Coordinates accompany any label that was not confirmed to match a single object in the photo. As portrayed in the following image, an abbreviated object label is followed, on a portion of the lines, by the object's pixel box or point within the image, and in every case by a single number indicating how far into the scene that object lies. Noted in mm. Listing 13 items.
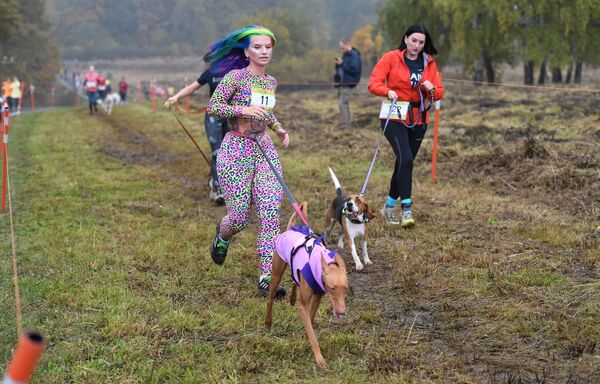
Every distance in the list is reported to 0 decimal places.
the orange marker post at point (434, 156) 9859
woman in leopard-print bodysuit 5094
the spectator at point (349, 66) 15930
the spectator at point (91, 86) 24312
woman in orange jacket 7074
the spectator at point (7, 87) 26859
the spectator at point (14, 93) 28598
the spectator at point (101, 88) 25750
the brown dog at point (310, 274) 3619
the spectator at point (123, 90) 38791
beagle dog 5949
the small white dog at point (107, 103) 25561
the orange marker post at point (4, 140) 8089
